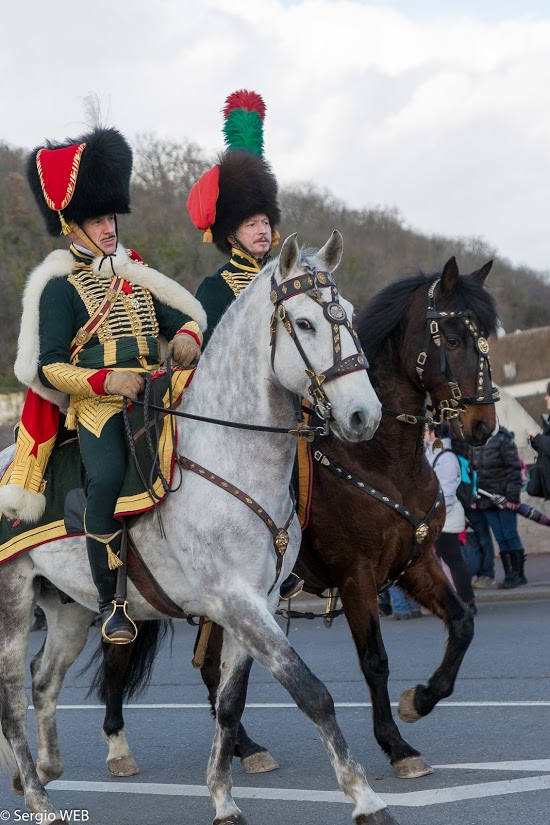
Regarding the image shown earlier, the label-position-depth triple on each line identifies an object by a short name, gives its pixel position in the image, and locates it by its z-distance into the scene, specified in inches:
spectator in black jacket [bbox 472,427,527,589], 1090.7
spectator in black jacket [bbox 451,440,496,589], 1101.7
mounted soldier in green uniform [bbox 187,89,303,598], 569.3
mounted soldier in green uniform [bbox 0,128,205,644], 443.5
